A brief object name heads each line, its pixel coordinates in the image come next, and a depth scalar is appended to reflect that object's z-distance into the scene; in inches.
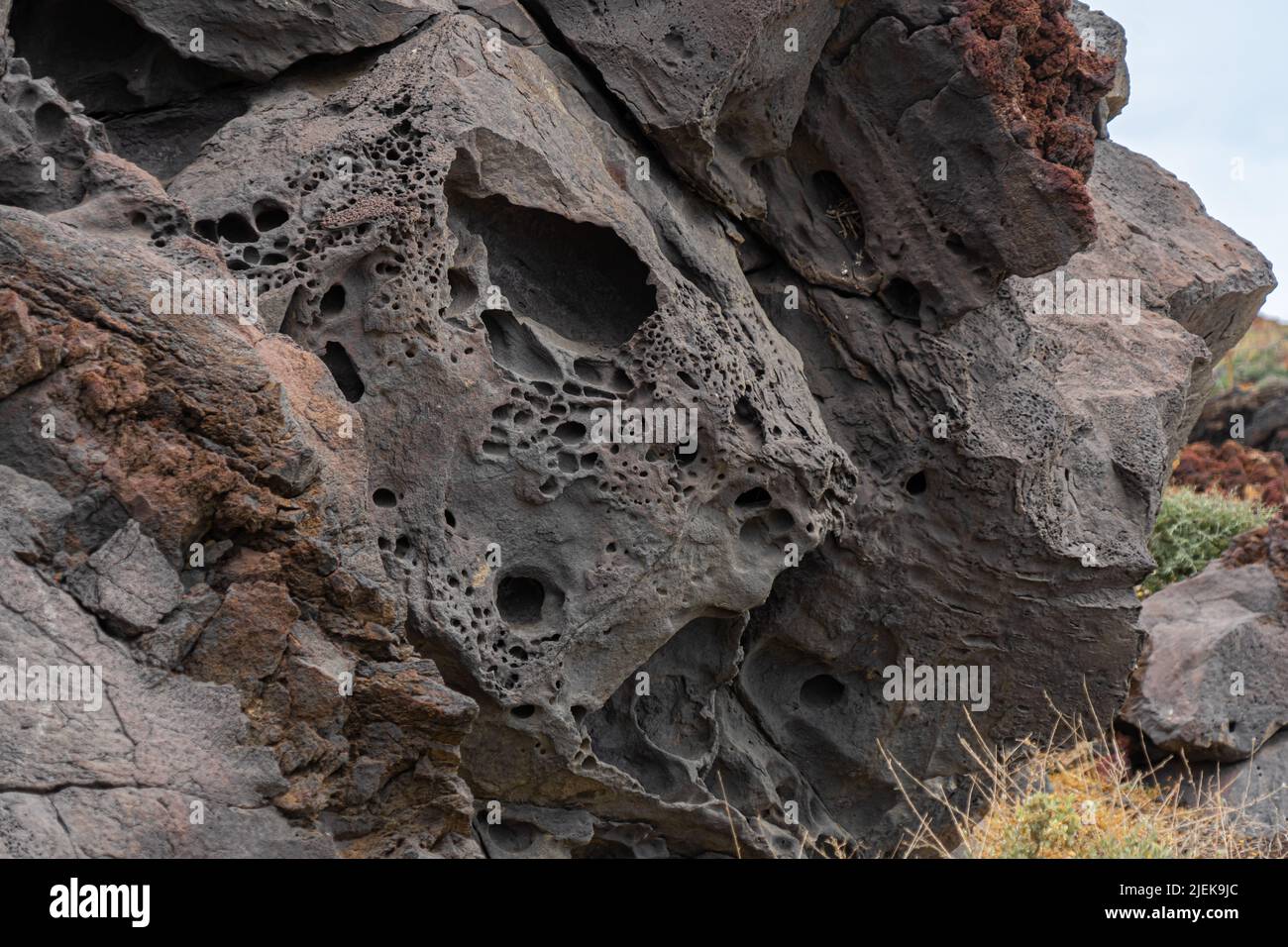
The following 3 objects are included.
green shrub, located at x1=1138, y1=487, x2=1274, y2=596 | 508.4
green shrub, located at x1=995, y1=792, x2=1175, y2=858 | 213.8
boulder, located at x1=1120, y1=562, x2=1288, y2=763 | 375.6
